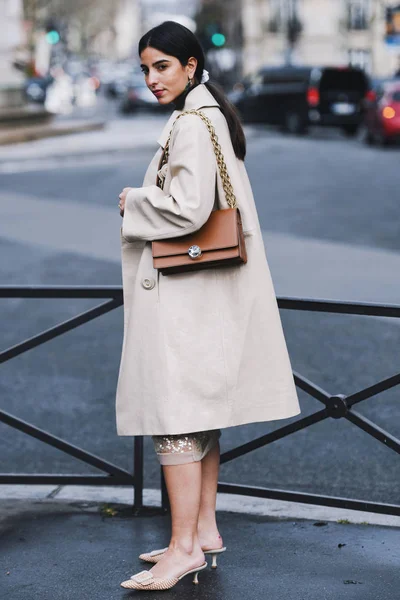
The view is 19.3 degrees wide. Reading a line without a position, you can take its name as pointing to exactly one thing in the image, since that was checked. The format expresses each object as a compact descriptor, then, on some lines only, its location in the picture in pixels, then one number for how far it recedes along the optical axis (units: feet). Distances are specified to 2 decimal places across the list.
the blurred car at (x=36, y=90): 169.78
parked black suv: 100.78
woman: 11.85
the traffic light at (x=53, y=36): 167.43
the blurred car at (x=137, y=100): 145.28
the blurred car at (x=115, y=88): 212.23
